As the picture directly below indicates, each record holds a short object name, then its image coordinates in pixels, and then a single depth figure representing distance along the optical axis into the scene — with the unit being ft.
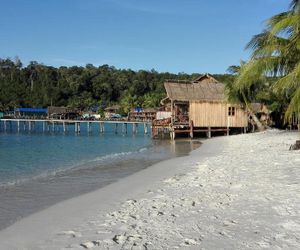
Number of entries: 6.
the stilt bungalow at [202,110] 118.83
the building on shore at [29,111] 285.43
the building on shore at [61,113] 242.37
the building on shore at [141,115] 214.90
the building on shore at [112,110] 299.05
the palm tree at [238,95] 110.11
